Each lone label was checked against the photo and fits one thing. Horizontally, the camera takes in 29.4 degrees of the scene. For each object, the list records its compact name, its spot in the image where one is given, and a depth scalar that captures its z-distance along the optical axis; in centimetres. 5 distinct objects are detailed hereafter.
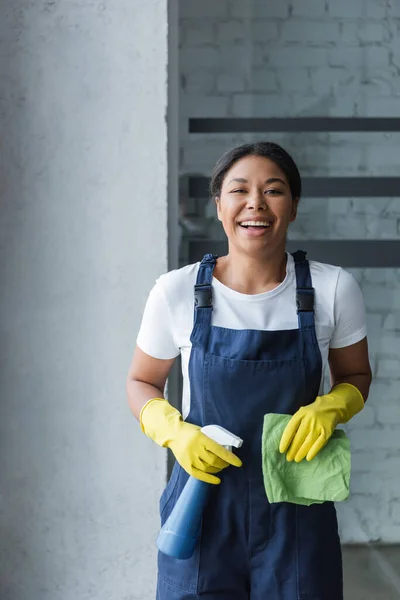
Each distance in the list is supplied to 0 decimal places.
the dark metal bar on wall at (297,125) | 231
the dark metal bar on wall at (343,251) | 233
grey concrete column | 216
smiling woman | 152
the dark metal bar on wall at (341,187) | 232
